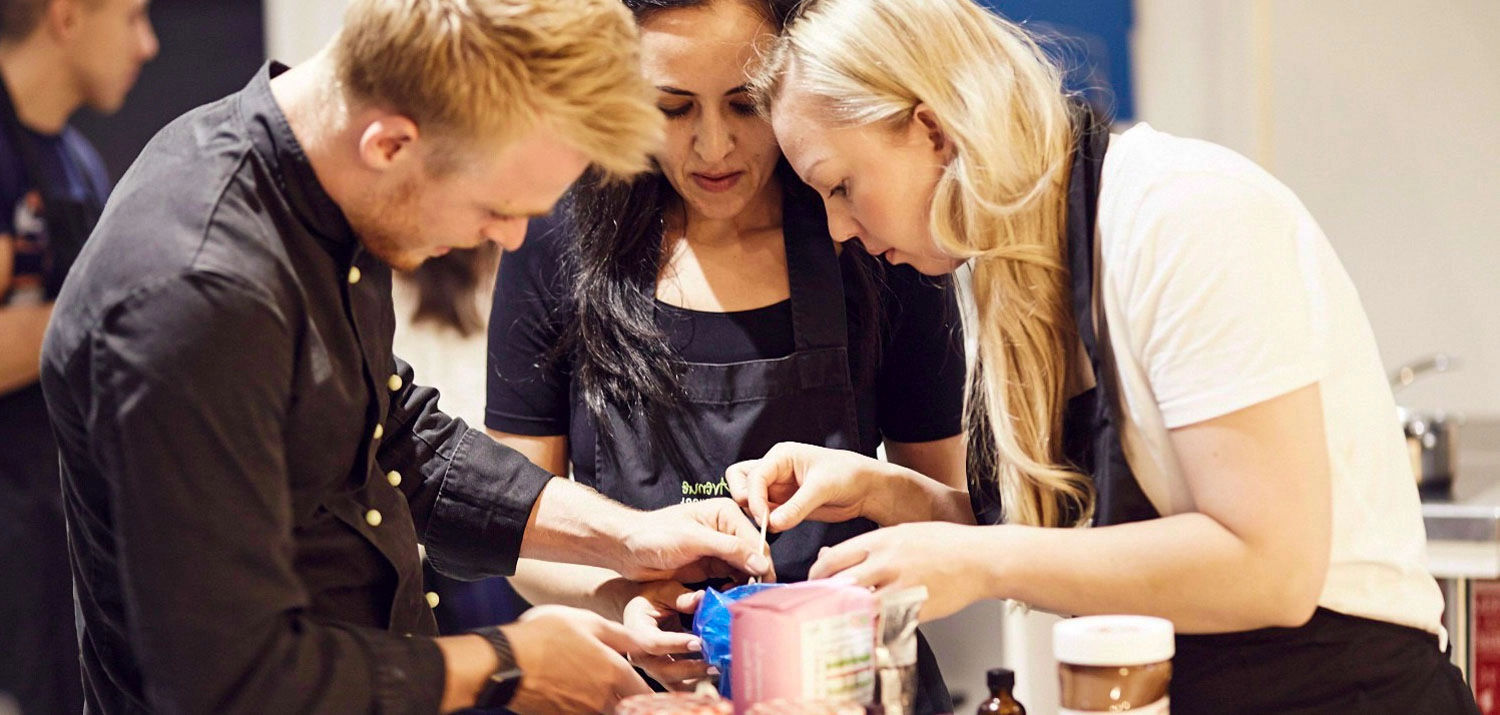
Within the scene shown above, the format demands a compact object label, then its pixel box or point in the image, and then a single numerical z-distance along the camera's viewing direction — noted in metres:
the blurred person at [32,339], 2.64
